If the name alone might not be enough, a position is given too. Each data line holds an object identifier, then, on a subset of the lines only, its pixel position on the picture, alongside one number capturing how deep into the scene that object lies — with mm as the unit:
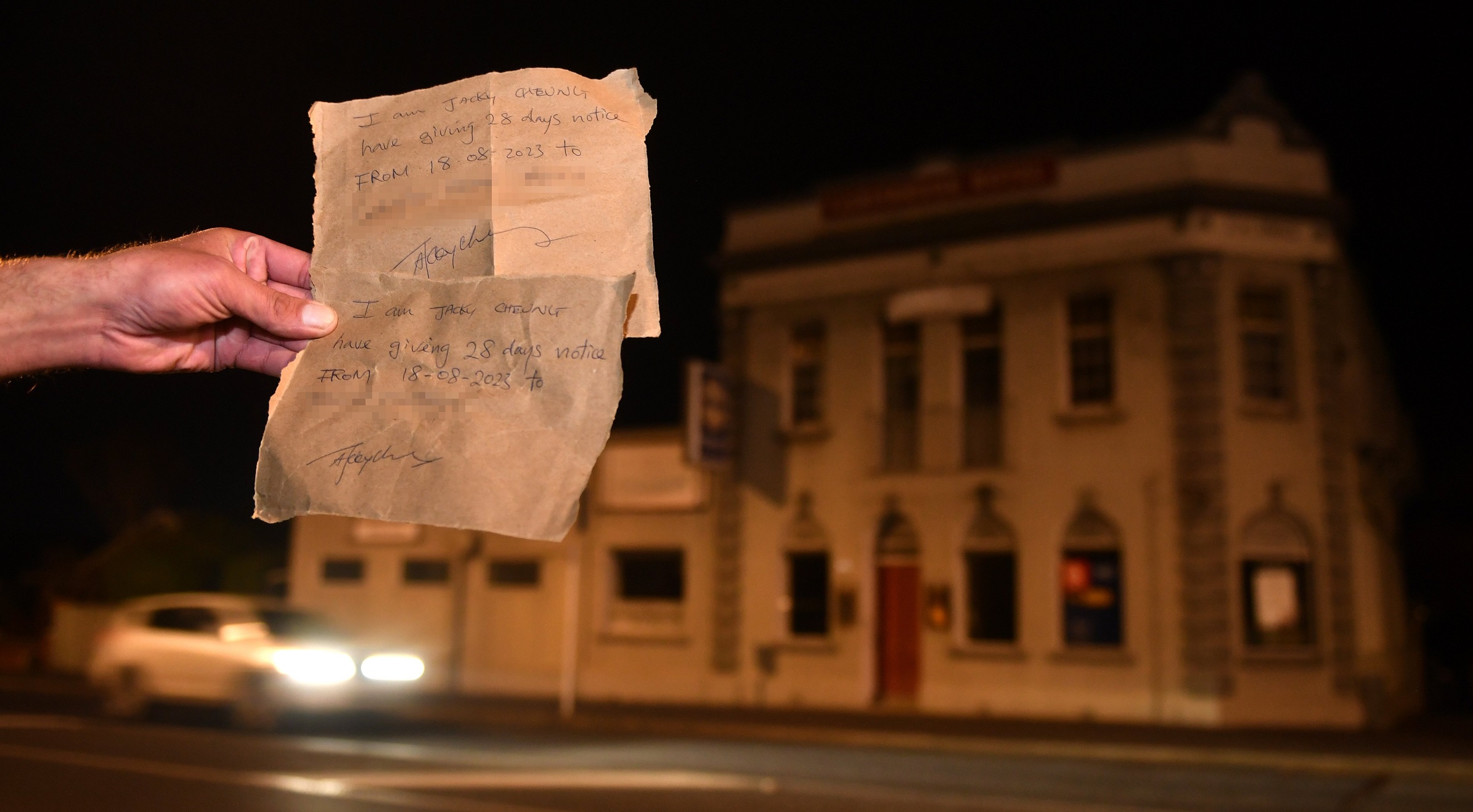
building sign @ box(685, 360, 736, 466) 21422
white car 15523
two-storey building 18484
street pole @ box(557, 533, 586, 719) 19406
